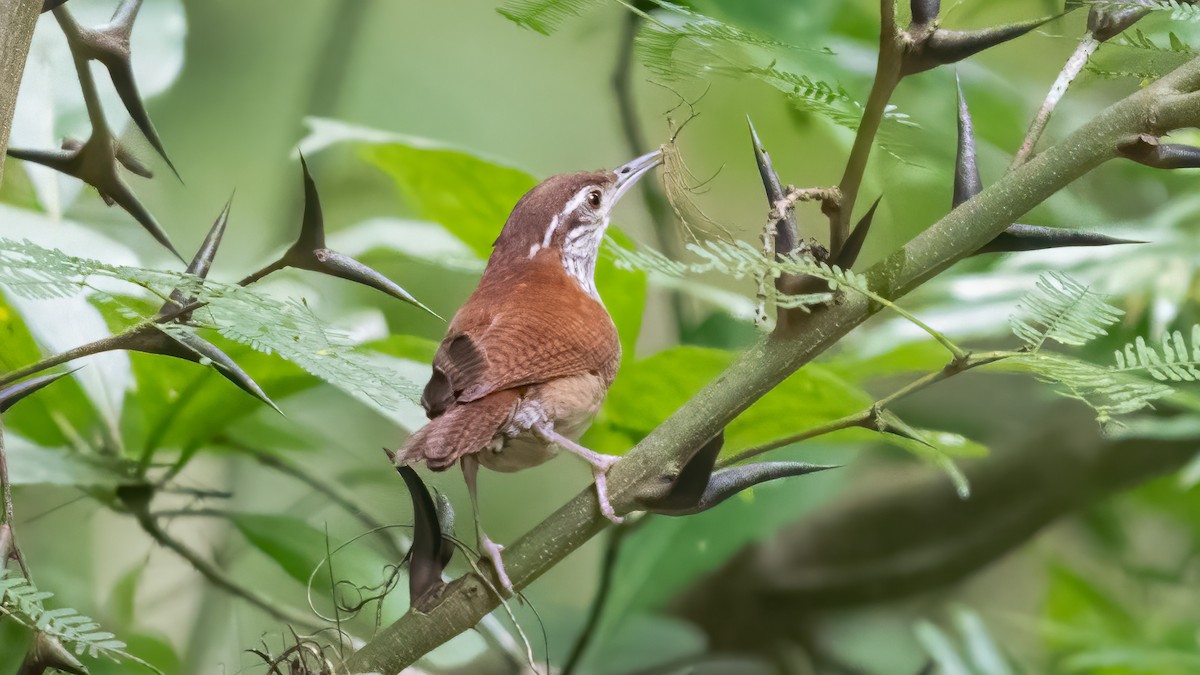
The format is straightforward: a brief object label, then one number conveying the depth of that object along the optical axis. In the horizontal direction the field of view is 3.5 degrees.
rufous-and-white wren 6.29
